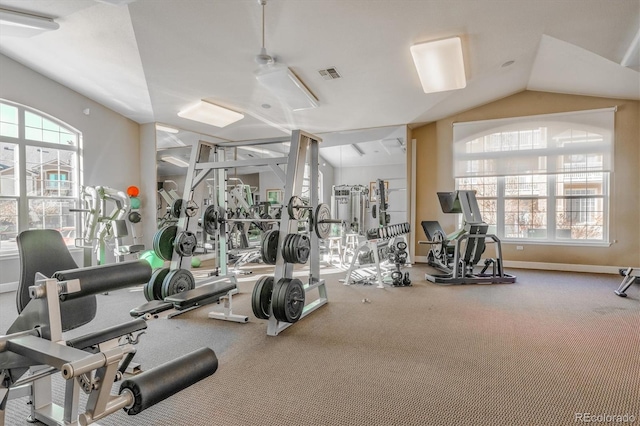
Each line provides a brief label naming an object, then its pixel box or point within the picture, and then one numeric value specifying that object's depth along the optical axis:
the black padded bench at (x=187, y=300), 2.61
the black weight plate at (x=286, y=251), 3.06
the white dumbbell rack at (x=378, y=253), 4.81
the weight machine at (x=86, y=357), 0.97
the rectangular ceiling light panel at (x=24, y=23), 3.47
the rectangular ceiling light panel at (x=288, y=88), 4.32
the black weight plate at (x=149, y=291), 3.29
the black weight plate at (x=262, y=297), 2.97
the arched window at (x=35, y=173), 4.73
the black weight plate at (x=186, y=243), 3.51
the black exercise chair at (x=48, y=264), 1.63
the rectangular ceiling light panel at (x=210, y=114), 5.62
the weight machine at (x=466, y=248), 4.95
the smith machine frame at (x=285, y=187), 3.17
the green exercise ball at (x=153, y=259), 5.09
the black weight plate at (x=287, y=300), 2.87
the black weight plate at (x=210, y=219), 3.94
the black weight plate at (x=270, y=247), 3.17
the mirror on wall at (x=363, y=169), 7.29
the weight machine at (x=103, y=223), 4.62
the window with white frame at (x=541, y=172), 5.70
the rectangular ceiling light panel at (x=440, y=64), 3.93
